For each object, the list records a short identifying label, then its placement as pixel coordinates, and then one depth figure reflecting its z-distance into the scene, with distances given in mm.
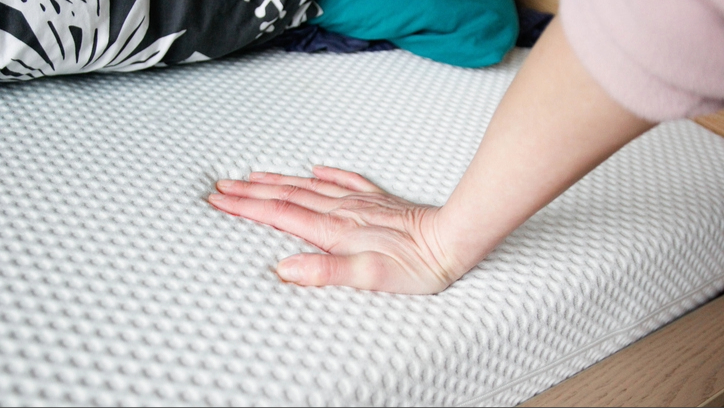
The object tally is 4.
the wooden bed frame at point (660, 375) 550
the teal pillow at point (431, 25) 996
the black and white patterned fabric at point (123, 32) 677
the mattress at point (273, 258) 459
